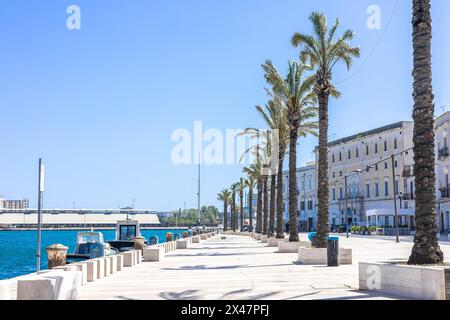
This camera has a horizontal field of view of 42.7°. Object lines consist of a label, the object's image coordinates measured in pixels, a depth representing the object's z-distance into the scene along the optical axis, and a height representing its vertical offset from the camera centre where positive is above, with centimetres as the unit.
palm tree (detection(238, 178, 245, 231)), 9976 +404
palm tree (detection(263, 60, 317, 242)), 3416 +674
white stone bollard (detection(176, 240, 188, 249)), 4162 -237
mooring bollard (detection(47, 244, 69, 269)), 2233 -170
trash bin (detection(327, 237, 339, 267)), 2152 -164
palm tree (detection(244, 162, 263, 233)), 6788 +377
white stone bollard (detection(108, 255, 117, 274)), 2039 -187
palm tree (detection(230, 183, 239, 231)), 10292 +293
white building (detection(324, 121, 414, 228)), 7650 +521
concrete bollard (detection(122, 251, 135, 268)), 2403 -202
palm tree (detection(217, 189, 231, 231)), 11311 +254
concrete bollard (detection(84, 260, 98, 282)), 1748 -177
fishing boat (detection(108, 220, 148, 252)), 4462 -147
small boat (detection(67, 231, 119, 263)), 2764 -202
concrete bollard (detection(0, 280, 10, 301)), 979 -136
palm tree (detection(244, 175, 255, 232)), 8649 +284
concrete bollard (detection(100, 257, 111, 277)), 1931 -183
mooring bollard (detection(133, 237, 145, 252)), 3475 -192
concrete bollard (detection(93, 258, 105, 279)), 1831 -182
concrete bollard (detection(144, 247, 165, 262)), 2764 -206
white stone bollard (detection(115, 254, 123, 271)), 2206 -197
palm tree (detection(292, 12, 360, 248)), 2648 +714
